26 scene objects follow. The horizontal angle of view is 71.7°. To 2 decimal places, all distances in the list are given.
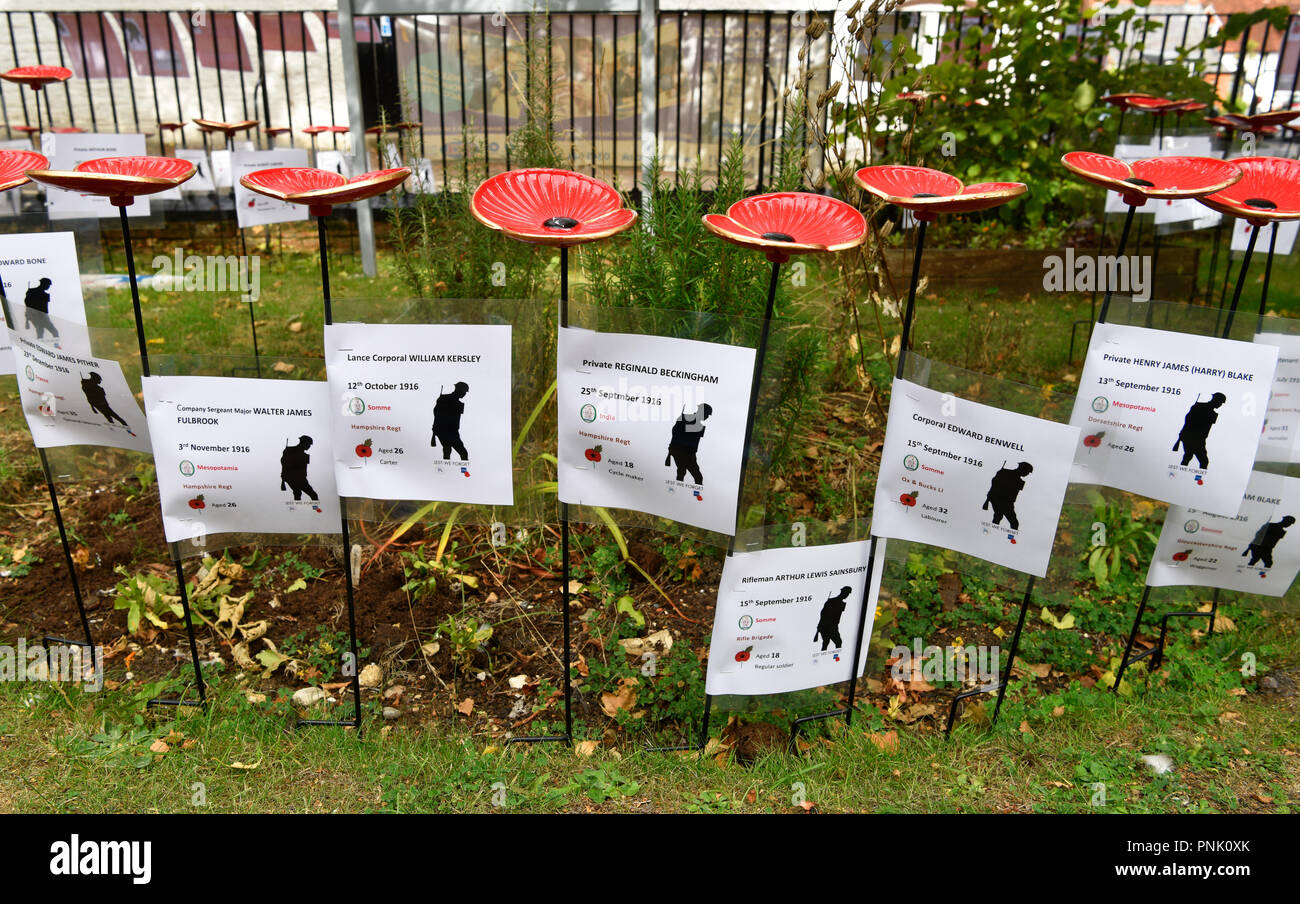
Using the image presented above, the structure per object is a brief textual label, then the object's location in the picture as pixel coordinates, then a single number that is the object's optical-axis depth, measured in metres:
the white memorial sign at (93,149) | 4.30
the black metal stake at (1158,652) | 2.63
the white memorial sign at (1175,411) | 2.12
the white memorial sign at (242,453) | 2.21
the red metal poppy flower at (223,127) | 5.29
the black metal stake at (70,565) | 2.50
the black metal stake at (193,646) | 2.35
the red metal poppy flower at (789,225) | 1.87
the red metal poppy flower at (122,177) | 1.90
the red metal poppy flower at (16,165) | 2.21
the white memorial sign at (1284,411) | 2.39
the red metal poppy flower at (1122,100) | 4.43
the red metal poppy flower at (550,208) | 1.91
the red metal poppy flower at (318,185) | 1.91
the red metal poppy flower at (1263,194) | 2.13
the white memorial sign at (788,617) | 2.17
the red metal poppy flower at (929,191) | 1.92
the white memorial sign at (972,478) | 2.05
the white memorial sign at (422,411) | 2.10
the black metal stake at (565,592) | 2.09
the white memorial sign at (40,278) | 2.39
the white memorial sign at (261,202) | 4.61
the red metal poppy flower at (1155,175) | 2.08
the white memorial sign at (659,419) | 2.03
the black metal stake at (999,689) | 2.29
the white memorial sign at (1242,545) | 2.39
